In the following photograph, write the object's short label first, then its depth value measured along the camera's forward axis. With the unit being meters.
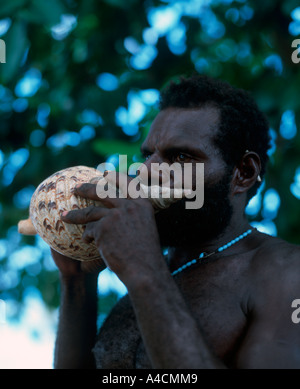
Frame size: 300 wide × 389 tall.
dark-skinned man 1.42
